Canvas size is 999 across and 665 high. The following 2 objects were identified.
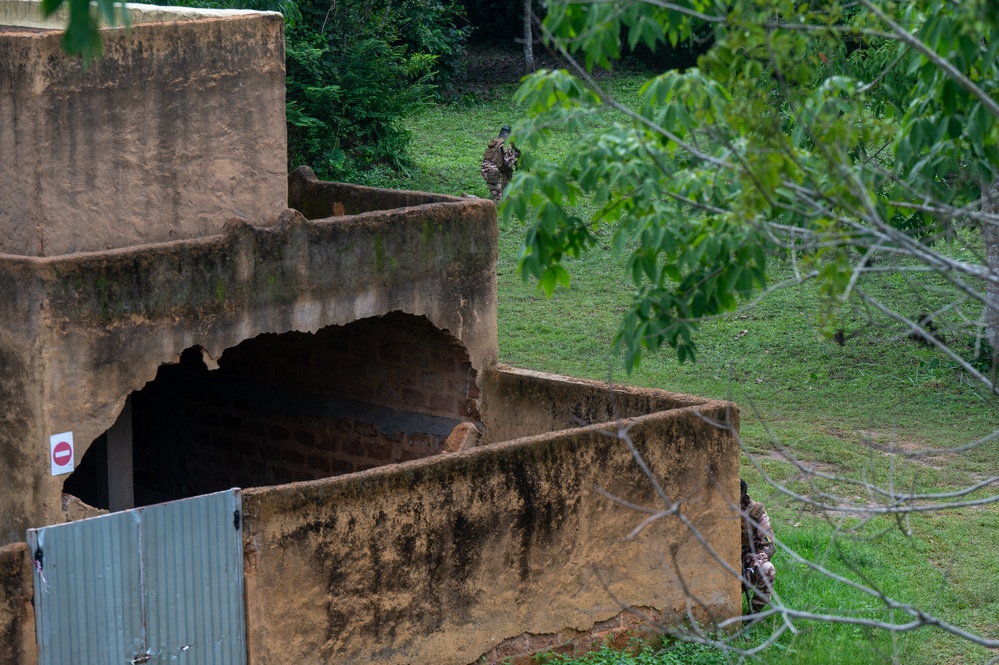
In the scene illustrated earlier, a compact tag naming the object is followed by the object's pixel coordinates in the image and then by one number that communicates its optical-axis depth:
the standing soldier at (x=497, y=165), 42.22
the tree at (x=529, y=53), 56.54
